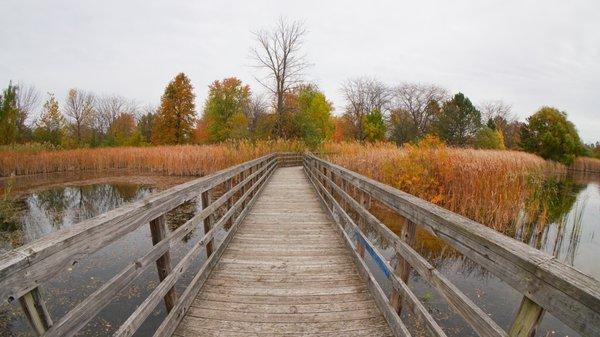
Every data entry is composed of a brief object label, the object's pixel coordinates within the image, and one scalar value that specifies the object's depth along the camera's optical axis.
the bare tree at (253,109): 42.42
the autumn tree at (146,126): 50.59
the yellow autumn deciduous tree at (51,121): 33.03
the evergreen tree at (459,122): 38.72
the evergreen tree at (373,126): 46.34
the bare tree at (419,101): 48.84
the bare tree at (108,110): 55.94
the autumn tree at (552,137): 28.69
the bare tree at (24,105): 30.78
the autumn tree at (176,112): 37.78
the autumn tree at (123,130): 42.62
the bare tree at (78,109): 44.03
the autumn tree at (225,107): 42.44
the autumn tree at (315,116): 24.00
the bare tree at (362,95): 51.12
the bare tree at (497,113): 58.86
